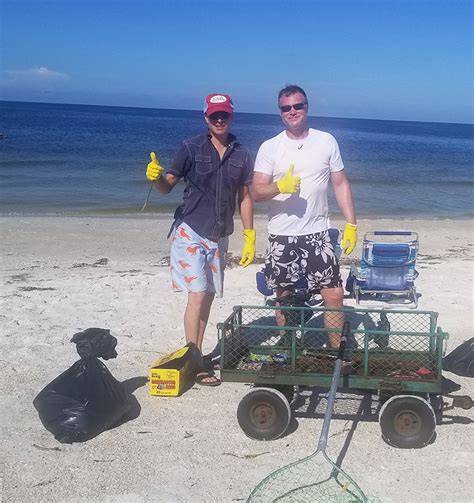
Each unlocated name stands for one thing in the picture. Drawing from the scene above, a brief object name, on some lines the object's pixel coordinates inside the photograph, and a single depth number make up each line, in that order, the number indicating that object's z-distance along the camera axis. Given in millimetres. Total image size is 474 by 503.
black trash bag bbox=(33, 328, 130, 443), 4168
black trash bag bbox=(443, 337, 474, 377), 5301
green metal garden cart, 4070
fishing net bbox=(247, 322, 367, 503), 3418
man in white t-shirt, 4773
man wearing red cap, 4824
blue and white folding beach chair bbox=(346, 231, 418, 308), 7859
